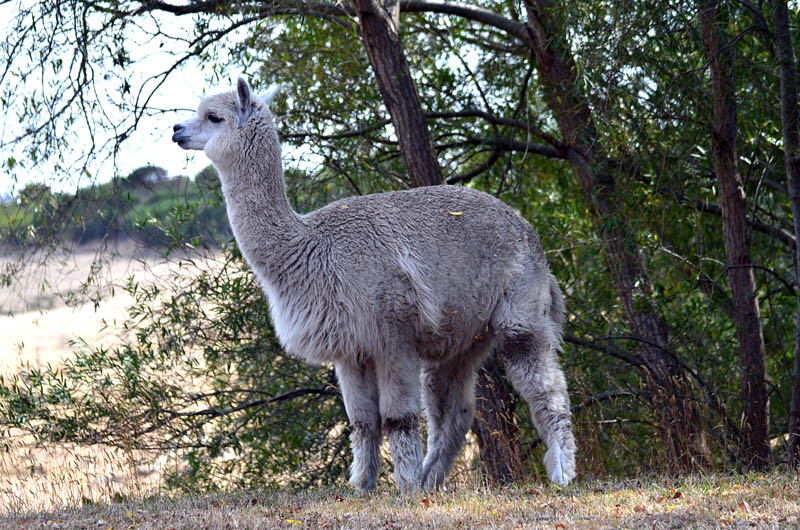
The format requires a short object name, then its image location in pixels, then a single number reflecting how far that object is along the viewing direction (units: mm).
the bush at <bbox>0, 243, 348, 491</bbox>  15039
